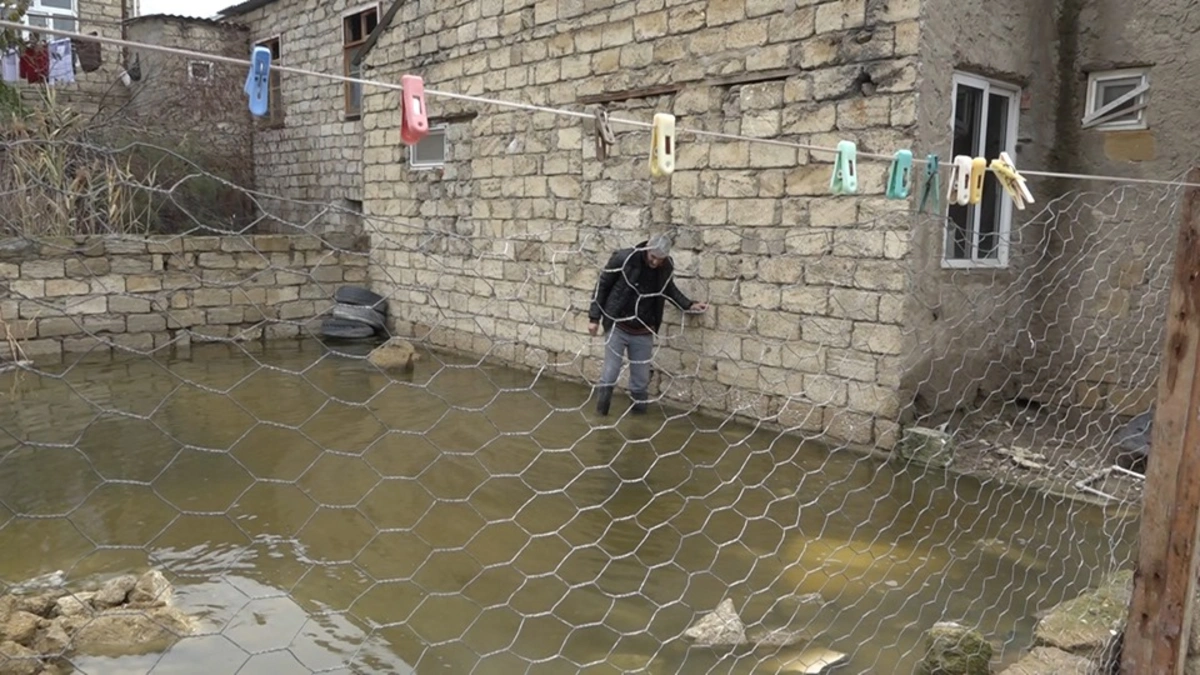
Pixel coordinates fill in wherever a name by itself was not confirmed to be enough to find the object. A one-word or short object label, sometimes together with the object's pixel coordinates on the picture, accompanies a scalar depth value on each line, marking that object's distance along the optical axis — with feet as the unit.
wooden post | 8.35
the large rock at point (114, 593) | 11.52
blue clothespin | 6.61
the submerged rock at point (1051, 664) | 8.54
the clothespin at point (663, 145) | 9.21
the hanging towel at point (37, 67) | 40.57
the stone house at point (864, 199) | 18.86
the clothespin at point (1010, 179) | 10.79
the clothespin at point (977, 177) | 11.13
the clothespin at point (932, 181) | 10.75
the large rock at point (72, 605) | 11.24
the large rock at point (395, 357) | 28.71
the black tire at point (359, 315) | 34.63
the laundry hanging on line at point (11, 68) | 42.47
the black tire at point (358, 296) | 34.88
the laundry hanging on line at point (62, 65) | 44.27
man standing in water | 21.34
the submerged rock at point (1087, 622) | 9.05
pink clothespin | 7.62
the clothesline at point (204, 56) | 5.54
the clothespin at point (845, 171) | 9.96
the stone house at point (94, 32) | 46.03
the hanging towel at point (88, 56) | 46.60
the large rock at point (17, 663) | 9.66
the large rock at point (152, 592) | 11.59
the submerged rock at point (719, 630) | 10.95
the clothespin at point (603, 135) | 9.63
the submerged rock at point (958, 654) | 9.50
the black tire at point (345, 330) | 34.50
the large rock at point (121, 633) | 10.63
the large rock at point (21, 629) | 10.24
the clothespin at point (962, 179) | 11.01
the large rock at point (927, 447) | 17.84
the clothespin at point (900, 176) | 10.41
